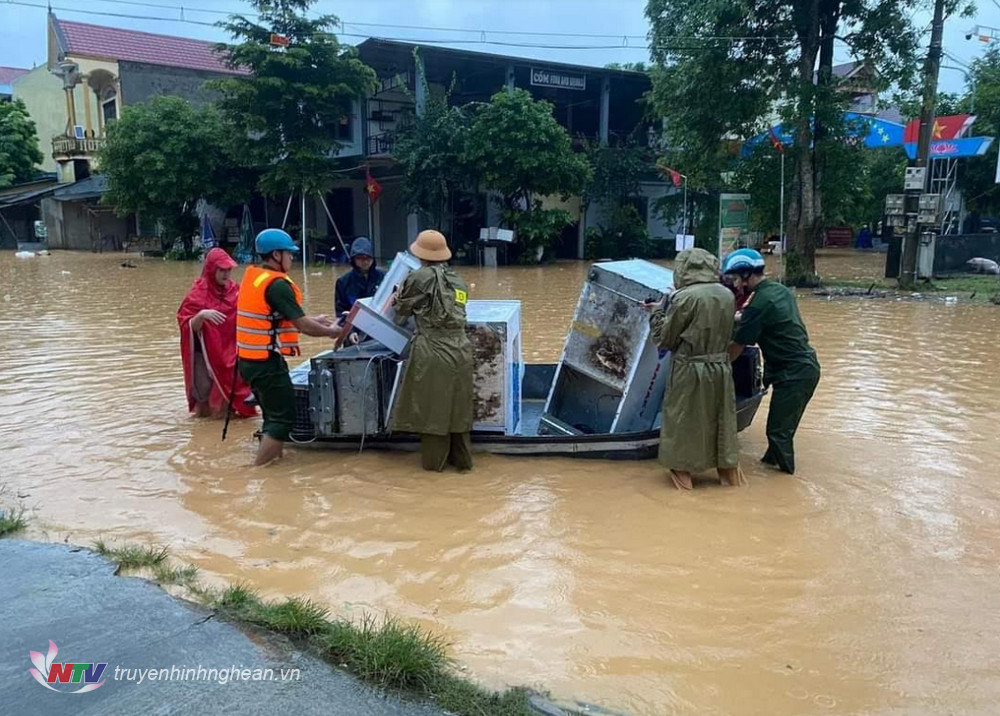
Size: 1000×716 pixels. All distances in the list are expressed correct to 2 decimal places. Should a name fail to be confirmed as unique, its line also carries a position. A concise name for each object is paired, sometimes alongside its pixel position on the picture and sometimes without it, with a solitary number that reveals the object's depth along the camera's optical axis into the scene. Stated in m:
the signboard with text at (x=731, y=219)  16.39
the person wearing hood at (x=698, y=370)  4.72
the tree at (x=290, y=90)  24.61
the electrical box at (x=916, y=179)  15.57
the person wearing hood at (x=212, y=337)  6.39
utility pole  15.52
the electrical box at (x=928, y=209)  15.91
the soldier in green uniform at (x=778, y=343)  5.04
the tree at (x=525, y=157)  23.09
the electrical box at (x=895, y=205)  16.30
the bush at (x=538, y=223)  24.73
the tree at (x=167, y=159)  27.19
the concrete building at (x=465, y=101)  26.59
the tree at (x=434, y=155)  24.02
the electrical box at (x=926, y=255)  16.98
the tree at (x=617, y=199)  27.42
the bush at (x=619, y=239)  28.25
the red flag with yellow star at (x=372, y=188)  26.12
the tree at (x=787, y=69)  16.28
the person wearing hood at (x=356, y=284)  6.69
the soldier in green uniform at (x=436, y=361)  5.00
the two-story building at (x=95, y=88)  34.81
